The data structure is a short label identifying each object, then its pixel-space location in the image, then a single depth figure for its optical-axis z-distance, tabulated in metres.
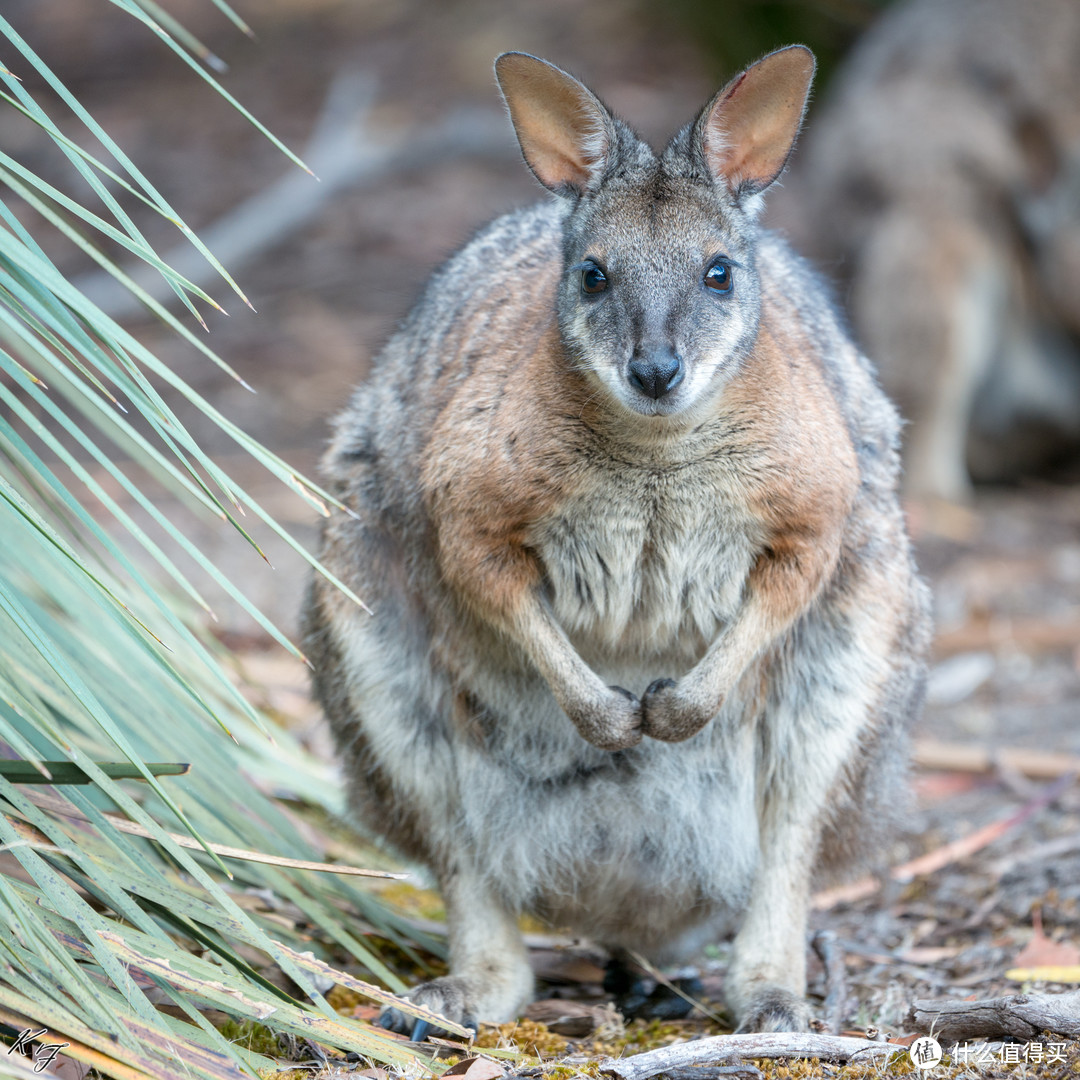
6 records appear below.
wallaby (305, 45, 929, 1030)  5.41
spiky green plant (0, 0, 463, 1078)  4.27
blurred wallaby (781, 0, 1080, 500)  13.40
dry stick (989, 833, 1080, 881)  7.57
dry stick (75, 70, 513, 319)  15.79
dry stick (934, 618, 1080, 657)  10.85
